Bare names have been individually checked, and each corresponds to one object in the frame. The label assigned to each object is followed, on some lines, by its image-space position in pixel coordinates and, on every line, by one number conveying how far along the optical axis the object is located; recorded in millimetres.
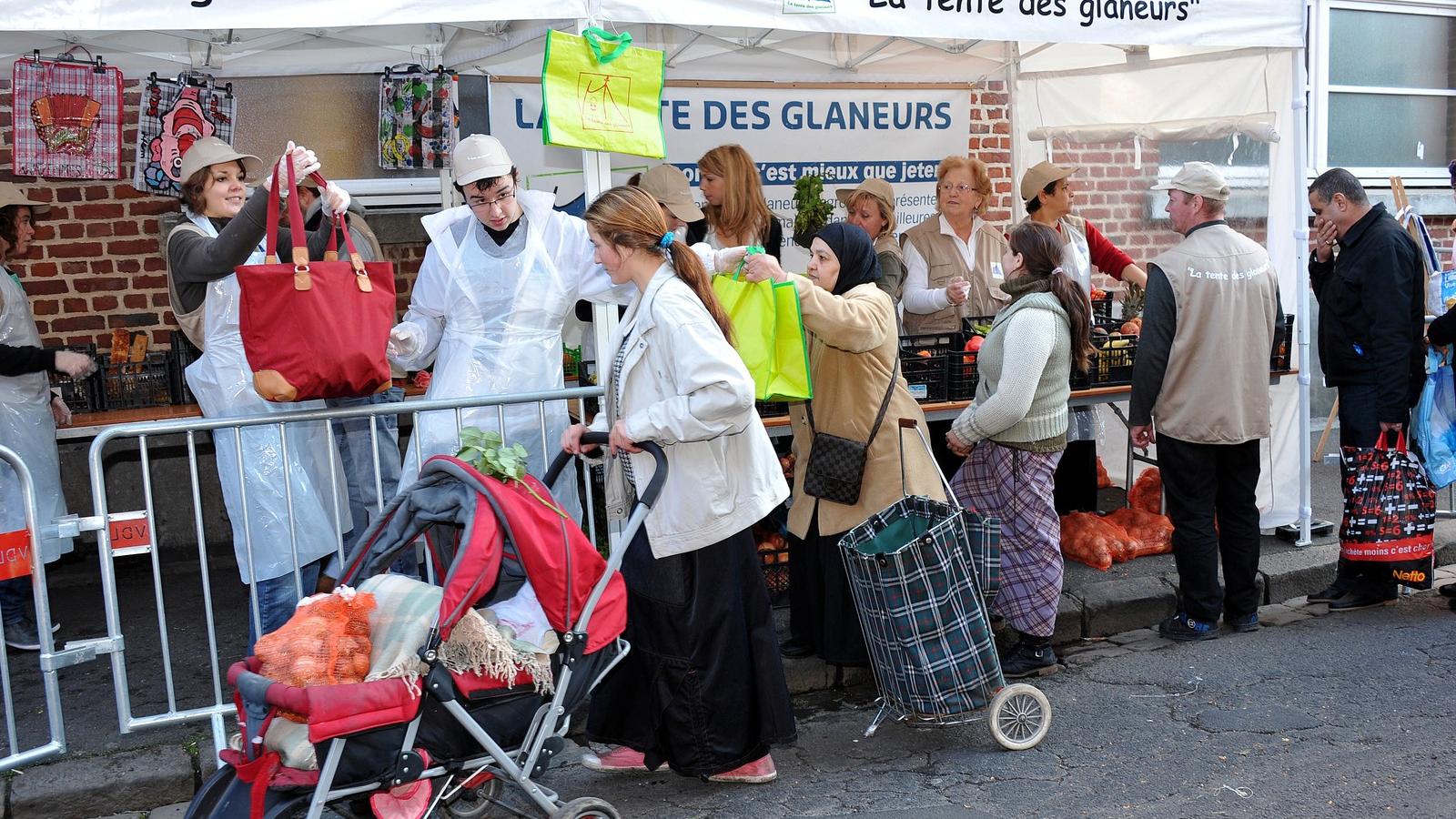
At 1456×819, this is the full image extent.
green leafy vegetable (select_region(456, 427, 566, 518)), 3395
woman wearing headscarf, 4336
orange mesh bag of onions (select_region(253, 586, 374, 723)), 3074
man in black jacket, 5625
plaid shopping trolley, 4156
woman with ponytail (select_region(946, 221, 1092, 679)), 4773
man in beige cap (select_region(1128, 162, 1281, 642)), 5297
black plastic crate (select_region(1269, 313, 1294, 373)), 6375
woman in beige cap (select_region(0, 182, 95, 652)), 5270
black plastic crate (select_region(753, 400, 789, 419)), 5586
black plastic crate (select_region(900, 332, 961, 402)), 5781
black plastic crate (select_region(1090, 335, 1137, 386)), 6215
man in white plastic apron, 4465
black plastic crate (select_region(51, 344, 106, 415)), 6105
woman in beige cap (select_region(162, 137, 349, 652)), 4449
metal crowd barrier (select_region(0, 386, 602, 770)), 4082
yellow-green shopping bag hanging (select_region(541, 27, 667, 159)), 4344
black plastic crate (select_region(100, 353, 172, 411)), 6160
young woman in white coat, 3697
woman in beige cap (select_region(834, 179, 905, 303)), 6258
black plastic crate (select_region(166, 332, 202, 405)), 6281
